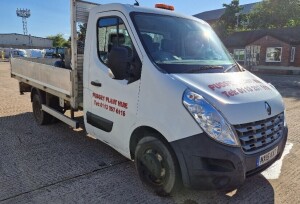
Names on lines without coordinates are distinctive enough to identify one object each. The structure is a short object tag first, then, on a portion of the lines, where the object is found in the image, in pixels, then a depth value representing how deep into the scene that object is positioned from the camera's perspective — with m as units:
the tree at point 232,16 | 36.62
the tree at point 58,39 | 56.47
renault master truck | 2.31
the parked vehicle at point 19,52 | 28.16
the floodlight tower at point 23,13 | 72.78
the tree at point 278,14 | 34.37
